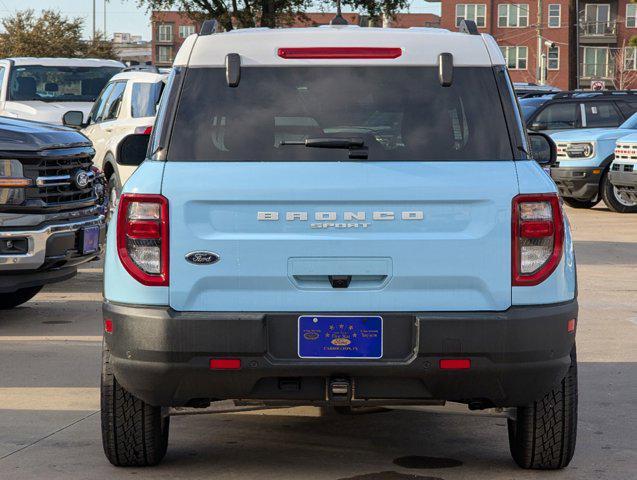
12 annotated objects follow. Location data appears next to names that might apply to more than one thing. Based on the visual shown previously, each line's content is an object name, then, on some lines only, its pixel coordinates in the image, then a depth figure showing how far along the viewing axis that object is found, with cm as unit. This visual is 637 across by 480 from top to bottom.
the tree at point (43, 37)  6369
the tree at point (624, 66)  9406
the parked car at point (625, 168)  1961
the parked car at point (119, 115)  1504
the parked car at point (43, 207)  922
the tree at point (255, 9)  4297
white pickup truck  1806
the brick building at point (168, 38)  13662
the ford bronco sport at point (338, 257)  512
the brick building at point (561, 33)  9519
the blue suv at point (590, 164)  2142
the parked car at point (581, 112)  2369
